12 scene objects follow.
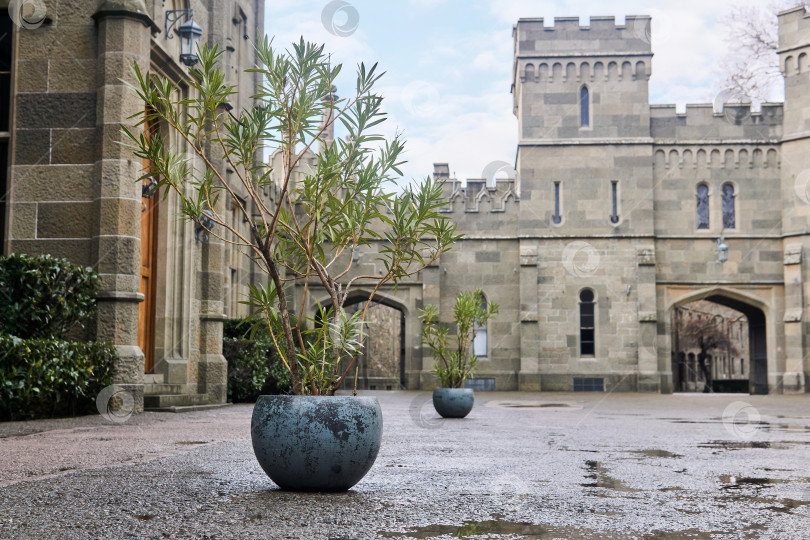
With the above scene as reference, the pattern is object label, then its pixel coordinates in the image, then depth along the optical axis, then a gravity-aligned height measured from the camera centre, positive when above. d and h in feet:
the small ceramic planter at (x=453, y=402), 41.01 -3.92
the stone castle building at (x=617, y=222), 89.66 +11.32
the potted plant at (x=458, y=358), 41.14 -1.80
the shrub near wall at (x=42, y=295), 30.86 +1.15
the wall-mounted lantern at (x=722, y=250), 88.79 +7.94
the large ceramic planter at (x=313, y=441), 14.24 -2.03
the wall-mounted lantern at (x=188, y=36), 41.50 +14.72
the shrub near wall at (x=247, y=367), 52.42 -2.73
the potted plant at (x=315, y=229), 14.34 +1.96
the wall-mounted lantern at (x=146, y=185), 41.72 +7.19
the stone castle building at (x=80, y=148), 35.04 +7.74
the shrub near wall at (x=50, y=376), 28.17 -1.84
